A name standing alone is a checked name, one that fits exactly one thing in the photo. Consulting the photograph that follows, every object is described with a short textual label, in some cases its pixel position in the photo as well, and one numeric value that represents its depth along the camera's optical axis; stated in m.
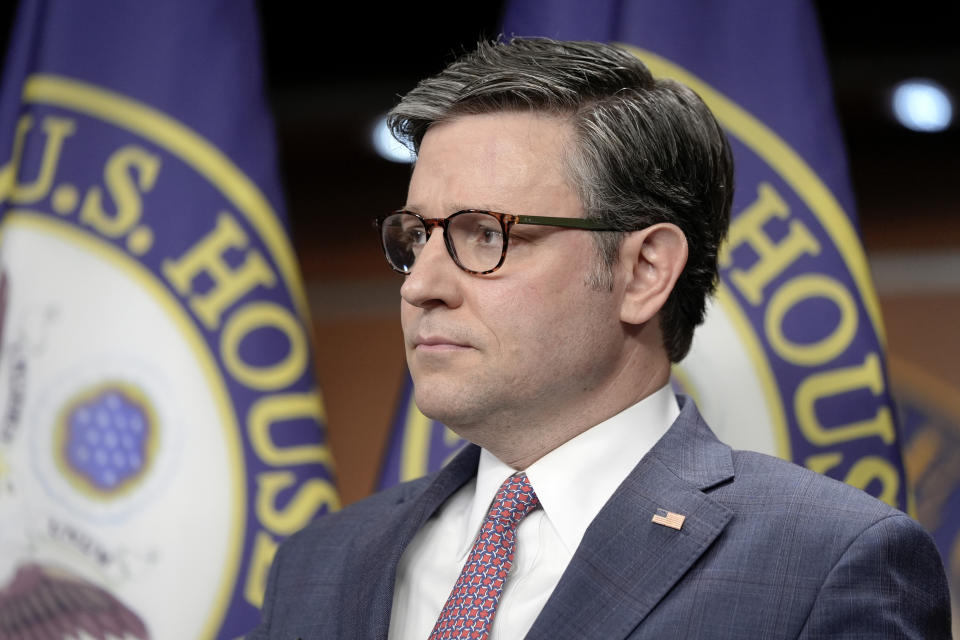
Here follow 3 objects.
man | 2.57
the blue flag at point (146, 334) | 4.33
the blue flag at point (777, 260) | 4.04
